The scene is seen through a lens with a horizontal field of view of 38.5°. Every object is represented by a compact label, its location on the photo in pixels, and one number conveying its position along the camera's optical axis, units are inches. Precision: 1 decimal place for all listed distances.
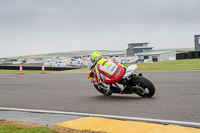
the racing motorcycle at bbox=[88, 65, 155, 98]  319.6
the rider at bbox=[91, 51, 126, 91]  342.6
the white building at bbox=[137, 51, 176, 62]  2881.4
